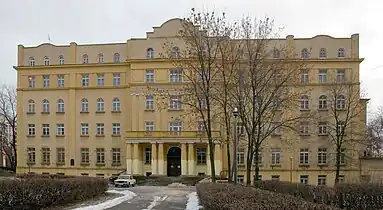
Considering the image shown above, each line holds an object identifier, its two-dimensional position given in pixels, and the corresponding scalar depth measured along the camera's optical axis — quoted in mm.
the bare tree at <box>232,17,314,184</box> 29875
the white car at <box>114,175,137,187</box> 49659
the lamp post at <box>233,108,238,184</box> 25842
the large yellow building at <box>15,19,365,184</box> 59531
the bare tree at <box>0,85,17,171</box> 71562
